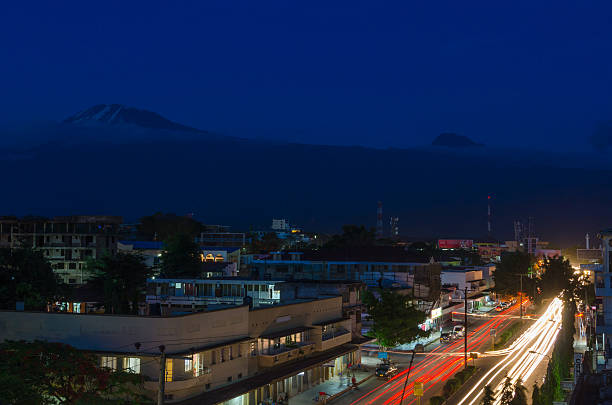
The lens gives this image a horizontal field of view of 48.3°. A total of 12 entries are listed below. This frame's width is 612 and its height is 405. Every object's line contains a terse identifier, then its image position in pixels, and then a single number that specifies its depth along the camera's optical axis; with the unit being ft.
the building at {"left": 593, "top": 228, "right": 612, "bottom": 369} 188.25
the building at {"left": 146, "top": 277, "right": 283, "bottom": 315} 239.71
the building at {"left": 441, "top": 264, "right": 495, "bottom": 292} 394.32
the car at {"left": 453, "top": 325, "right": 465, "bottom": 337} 262.88
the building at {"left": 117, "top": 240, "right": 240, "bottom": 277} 453.17
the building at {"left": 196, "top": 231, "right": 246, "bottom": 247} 627.05
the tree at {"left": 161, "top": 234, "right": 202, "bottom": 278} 345.31
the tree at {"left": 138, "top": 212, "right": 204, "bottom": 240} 633.12
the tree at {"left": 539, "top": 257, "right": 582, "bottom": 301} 391.65
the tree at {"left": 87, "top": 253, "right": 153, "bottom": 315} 217.56
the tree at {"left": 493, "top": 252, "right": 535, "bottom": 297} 393.91
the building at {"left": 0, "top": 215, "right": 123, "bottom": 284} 394.32
